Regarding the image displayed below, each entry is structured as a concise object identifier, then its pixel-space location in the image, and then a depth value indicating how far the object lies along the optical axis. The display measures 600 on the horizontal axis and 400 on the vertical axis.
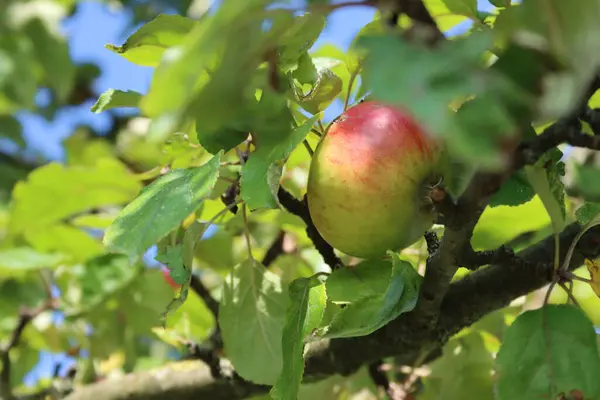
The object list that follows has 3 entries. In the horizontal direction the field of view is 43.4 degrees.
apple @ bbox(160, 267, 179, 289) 1.35
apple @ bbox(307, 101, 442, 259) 0.59
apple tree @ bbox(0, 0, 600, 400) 0.35
